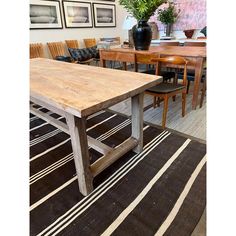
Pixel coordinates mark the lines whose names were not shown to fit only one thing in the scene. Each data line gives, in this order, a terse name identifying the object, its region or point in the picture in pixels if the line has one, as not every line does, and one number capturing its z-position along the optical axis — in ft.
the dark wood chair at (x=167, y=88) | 6.63
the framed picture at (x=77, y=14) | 13.85
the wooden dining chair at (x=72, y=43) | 14.30
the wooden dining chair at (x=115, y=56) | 8.37
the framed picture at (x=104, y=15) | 15.52
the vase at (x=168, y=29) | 15.38
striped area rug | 3.70
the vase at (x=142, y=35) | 8.13
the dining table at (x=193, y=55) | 7.34
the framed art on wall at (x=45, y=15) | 12.35
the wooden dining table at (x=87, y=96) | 3.50
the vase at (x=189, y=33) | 14.76
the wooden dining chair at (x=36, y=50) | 12.66
